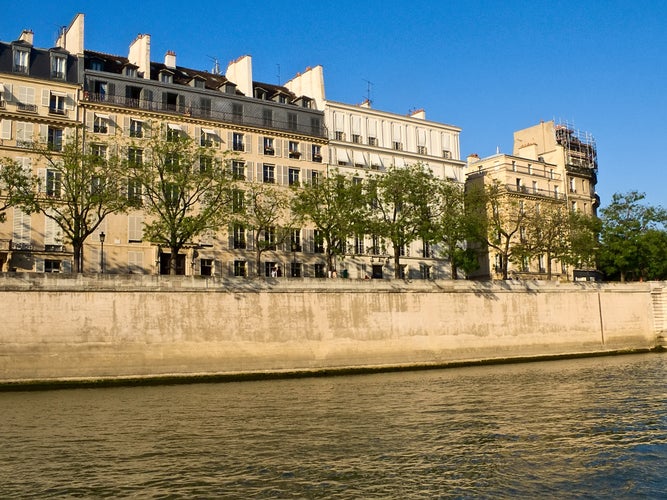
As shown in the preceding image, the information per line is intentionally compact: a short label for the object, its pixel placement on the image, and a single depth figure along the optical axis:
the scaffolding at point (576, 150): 79.00
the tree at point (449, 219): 52.84
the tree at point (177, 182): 41.66
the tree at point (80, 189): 39.28
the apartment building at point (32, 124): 46.09
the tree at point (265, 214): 48.44
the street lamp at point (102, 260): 47.47
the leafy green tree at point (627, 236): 65.25
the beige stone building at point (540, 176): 69.44
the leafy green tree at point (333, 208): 49.56
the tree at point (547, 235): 57.84
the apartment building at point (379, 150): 60.12
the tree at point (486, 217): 55.41
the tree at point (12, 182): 38.72
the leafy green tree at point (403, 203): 50.84
